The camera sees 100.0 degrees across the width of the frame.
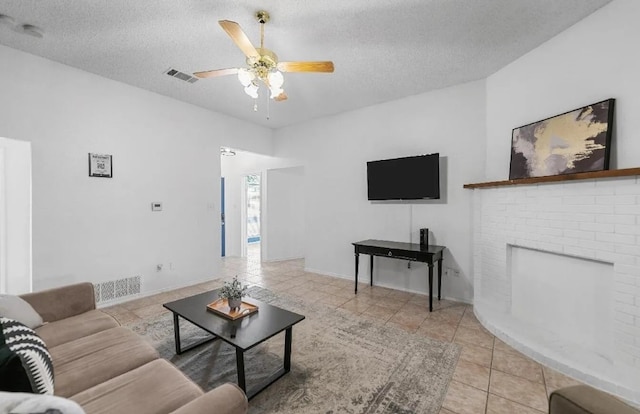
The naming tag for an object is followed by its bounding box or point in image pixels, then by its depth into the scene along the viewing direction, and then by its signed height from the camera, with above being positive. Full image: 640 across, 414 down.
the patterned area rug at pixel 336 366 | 1.79 -1.32
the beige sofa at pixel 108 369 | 1.14 -0.88
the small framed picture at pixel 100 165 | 3.30 +0.48
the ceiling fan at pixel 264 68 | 2.12 +1.11
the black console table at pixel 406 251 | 3.28 -0.63
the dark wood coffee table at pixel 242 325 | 1.80 -0.91
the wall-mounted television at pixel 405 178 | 3.66 +0.37
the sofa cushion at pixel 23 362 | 0.86 -0.56
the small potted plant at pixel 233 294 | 2.17 -0.74
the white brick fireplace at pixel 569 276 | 1.89 -0.64
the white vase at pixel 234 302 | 2.17 -0.80
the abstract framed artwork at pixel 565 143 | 2.12 +0.54
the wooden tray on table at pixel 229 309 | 2.13 -0.87
